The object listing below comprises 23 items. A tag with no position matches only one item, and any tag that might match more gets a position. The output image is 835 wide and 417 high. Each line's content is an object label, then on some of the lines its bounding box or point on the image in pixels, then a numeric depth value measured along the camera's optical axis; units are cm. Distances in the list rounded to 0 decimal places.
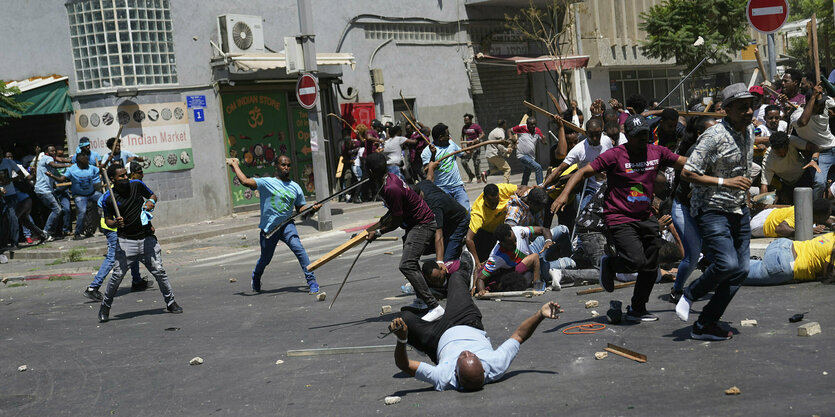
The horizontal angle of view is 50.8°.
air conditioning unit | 1972
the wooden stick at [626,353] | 627
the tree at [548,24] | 2820
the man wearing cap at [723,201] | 650
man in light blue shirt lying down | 587
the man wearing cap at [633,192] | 714
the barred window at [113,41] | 1845
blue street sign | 1955
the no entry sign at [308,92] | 1627
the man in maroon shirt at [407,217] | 820
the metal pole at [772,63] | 1082
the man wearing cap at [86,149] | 1661
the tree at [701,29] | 2809
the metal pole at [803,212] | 922
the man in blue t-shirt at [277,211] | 1070
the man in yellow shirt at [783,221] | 993
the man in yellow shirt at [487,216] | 1006
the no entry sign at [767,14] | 998
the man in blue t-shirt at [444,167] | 1184
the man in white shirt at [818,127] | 1016
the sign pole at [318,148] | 1656
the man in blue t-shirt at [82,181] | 1675
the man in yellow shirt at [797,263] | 823
